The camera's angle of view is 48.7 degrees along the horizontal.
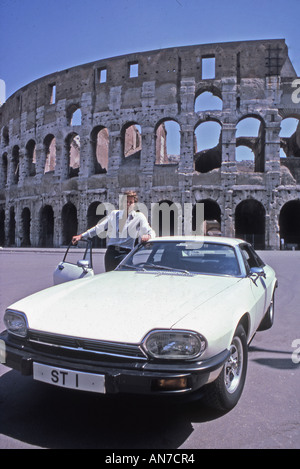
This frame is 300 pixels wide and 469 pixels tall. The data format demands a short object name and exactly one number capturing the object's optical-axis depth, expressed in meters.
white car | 2.00
